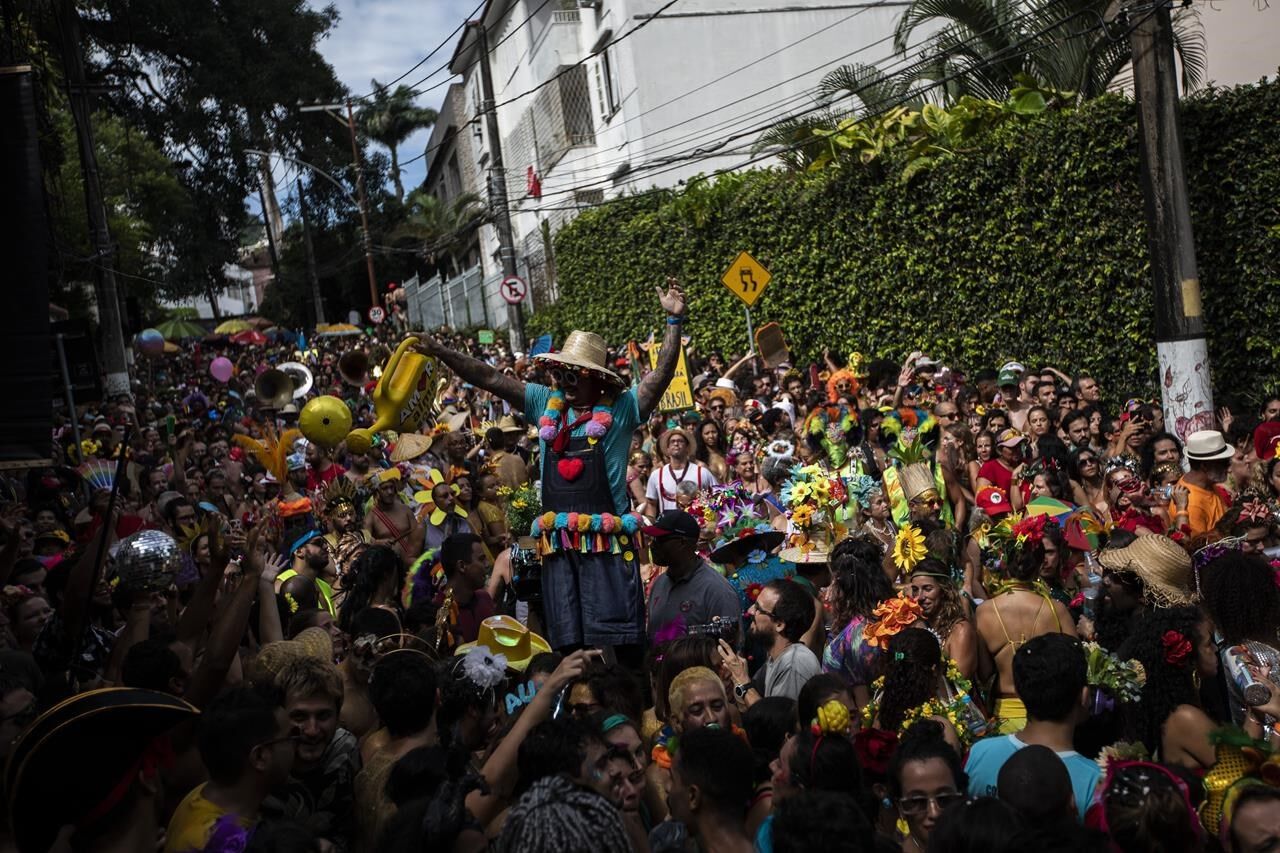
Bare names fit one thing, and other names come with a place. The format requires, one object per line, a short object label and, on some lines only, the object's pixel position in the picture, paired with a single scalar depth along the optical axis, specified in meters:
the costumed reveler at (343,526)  9.94
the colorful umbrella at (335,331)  48.72
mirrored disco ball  6.81
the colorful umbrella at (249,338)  50.78
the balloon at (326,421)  11.89
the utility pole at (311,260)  53.94
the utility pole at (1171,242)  12.00
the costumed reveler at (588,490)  7.18
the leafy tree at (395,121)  72.31
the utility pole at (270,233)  57.75
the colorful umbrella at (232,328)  53.19
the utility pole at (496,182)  27.53
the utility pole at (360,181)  46.03
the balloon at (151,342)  34.09
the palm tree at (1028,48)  17.55
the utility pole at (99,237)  24.14
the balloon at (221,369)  33.53
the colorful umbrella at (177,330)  50.38
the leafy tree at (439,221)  56.72
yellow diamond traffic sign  16.11
